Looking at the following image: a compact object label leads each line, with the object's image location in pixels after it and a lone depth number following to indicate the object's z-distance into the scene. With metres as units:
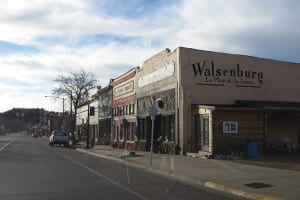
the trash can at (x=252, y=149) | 18.71
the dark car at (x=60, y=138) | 38.38
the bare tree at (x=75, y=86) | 45.76
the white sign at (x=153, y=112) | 16.29
